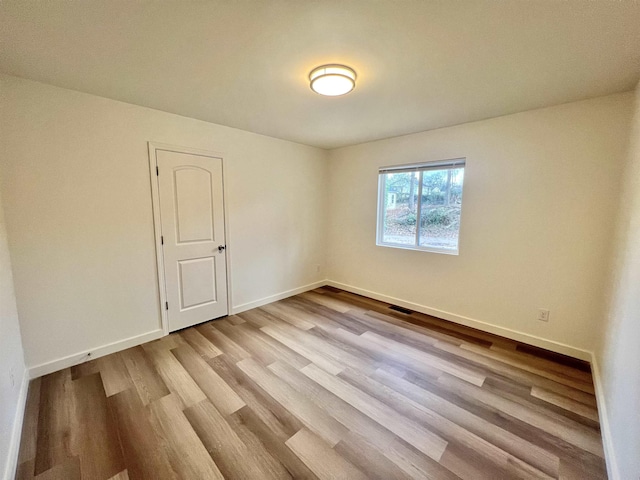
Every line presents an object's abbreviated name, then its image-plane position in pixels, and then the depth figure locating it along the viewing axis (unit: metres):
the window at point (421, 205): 3.10
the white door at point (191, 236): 2.73
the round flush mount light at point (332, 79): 1.76
